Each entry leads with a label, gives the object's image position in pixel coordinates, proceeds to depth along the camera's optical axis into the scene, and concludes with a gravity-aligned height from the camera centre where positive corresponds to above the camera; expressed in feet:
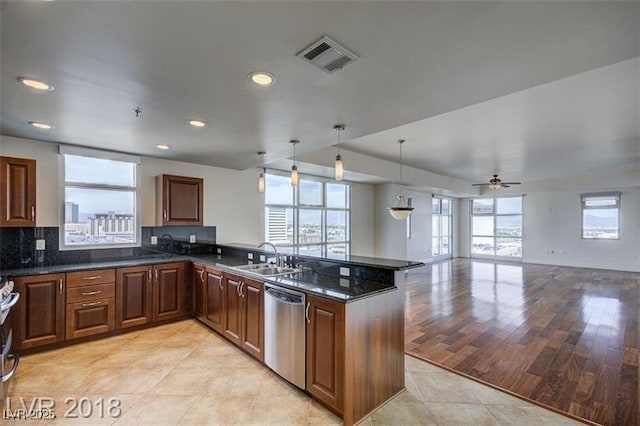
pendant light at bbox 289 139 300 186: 10.82 +1.36
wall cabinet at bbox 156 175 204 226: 14.01 +0.63
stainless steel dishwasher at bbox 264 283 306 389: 7.98 -3.47
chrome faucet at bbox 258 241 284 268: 11.28 -1.84
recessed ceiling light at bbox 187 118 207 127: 9.27 +2.95
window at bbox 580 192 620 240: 28.25 -0.03
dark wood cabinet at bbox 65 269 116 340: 10.89 -3.46
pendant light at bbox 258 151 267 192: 12.89 +1.46
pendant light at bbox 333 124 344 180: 9.66 +1.68
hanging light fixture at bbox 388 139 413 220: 15.65 +0.11
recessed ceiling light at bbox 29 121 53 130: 9.48 +2.93
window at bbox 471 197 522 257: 34.47 -1.51
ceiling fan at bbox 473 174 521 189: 21.24 +2.29
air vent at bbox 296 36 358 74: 5.23 +3.03
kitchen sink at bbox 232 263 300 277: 10.80 -2.14
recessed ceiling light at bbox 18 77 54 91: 6.51 +2.97
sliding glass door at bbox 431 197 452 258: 34.50 -1.57
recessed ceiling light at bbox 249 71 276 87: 6.27 +3.00
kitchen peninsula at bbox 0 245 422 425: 7.00 -2.96
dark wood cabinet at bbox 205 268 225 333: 11.64 -3.60
